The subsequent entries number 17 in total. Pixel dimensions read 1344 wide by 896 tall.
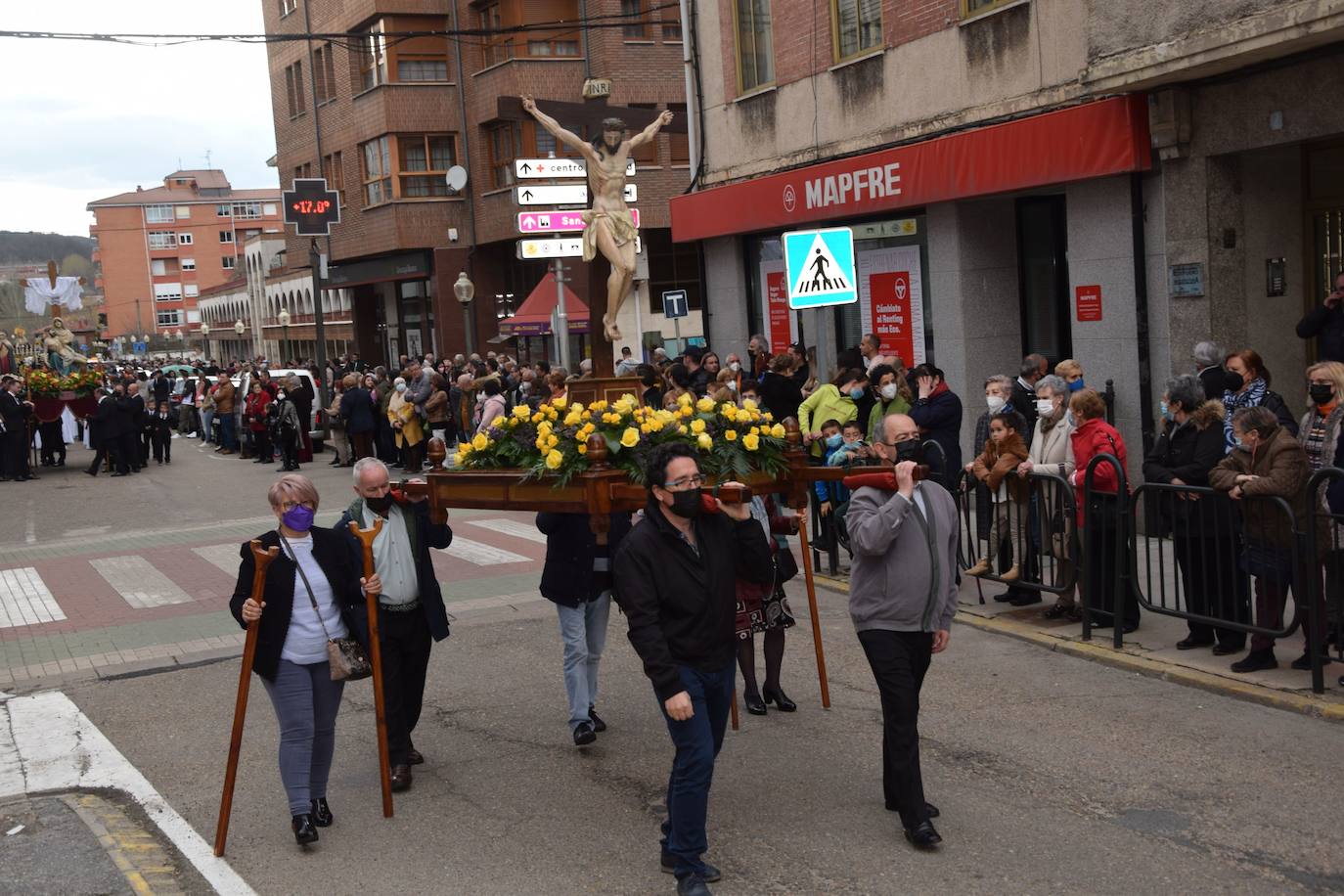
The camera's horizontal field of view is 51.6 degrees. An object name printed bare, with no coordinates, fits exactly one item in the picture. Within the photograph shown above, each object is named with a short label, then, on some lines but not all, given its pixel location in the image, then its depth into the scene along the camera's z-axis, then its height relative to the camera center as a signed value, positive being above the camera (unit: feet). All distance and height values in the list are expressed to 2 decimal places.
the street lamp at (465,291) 115.44 +5.15
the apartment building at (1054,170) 40.91 +4.97
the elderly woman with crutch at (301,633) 21.62 -4.21
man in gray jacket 20.08 -4.07
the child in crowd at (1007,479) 34.65 -4.08
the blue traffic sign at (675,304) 79.46 +1.97
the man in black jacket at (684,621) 18.72 -3.88
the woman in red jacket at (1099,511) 31.58 -4.59
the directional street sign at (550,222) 67.77 +6.12
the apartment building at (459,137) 121.29 +20.36
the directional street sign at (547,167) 66.23 +8.56
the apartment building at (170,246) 441.27 +40.57
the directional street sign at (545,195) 65.51 +7.17
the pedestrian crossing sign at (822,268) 39.73 +1.72
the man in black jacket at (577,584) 26.07 -4.48
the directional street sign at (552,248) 67.46 +4.83
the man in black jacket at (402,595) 23.82 -4.10
